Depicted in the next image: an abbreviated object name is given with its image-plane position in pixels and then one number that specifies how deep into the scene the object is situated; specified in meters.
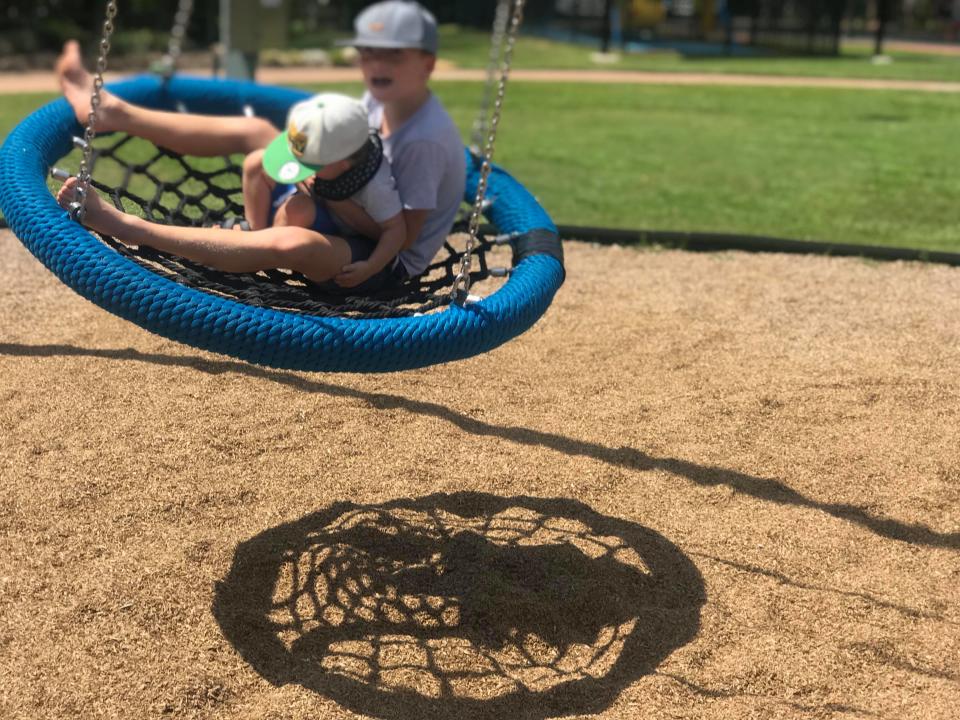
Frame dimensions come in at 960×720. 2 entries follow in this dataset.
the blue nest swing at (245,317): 2.54
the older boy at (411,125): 3.23
